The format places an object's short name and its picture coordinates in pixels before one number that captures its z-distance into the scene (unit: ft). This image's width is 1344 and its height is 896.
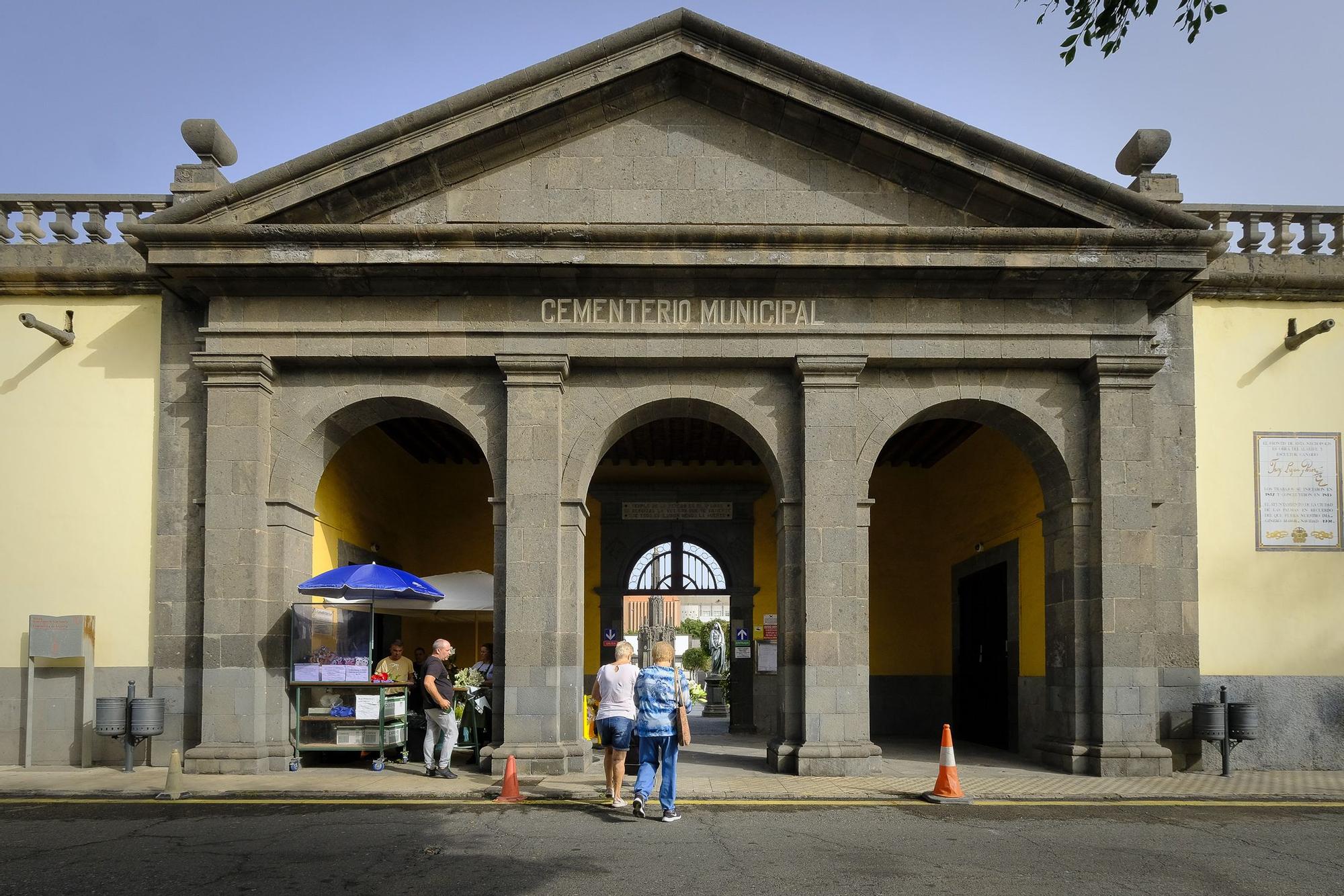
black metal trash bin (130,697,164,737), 43.50
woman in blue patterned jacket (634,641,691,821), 33.19
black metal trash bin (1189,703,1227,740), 43.83
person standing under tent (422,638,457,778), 42.96
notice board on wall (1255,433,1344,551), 48.34
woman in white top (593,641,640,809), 34.24
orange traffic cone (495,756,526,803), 36.42
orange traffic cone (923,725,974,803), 36.60
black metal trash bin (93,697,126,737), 43.57
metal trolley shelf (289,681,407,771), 44.80
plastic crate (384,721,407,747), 45.42
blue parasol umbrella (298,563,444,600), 45.19
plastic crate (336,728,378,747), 44.93
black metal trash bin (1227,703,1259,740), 43.98
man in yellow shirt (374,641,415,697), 47.73
